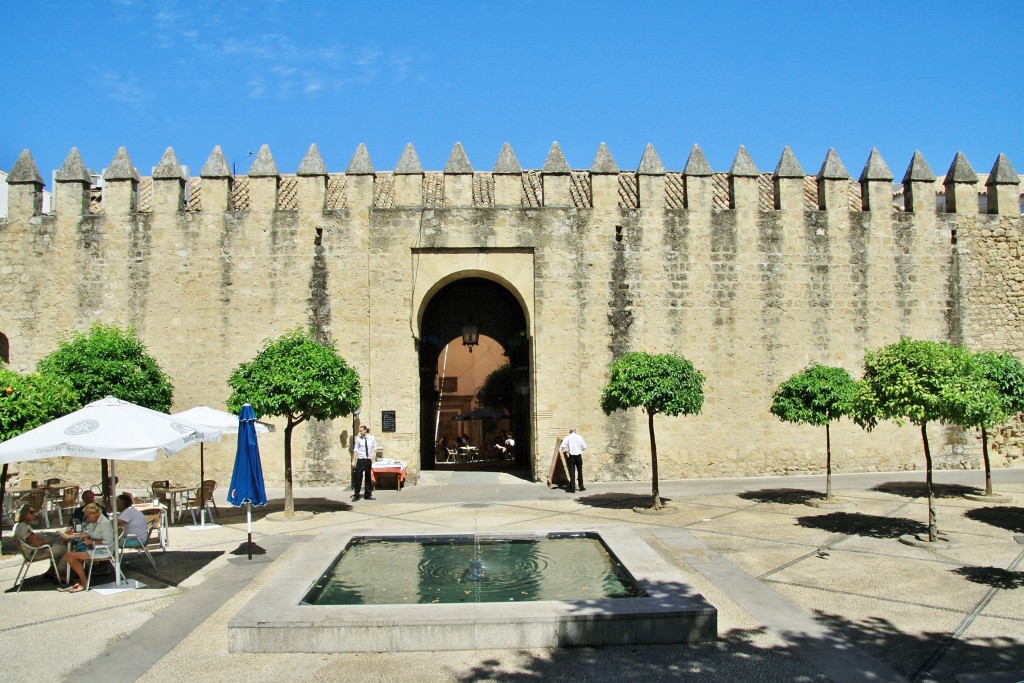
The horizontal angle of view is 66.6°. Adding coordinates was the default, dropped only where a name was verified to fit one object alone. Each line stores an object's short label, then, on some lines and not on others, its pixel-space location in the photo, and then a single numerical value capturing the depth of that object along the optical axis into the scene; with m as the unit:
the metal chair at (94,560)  8.28
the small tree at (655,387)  12.85
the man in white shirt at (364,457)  15.21
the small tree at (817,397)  13.63
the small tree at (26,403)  10.26
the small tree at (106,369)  14.42
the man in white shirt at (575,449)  15.76
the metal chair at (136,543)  9.05
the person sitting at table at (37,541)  8.54
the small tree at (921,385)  9.62
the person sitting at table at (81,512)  9.50
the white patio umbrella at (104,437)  8.28
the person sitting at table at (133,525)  9.09
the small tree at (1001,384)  10.03
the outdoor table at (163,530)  10.41
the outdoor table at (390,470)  16.62
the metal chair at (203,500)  12.66
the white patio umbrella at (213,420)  12.13
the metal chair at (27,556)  8.34
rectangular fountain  6.07
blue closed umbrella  9.80
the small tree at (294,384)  12.51
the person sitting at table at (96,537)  8.44
